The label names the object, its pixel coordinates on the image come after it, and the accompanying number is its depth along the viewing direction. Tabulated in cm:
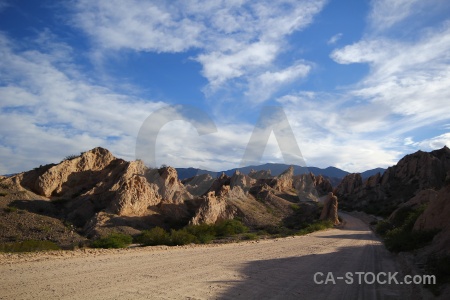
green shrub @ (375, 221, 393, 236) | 2858
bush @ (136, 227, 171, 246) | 2012
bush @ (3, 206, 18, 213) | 2582
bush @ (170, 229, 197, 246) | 2026
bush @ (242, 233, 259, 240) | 2428
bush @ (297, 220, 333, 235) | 3021
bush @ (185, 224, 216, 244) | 2513
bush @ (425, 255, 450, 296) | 847
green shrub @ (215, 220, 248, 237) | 2827
